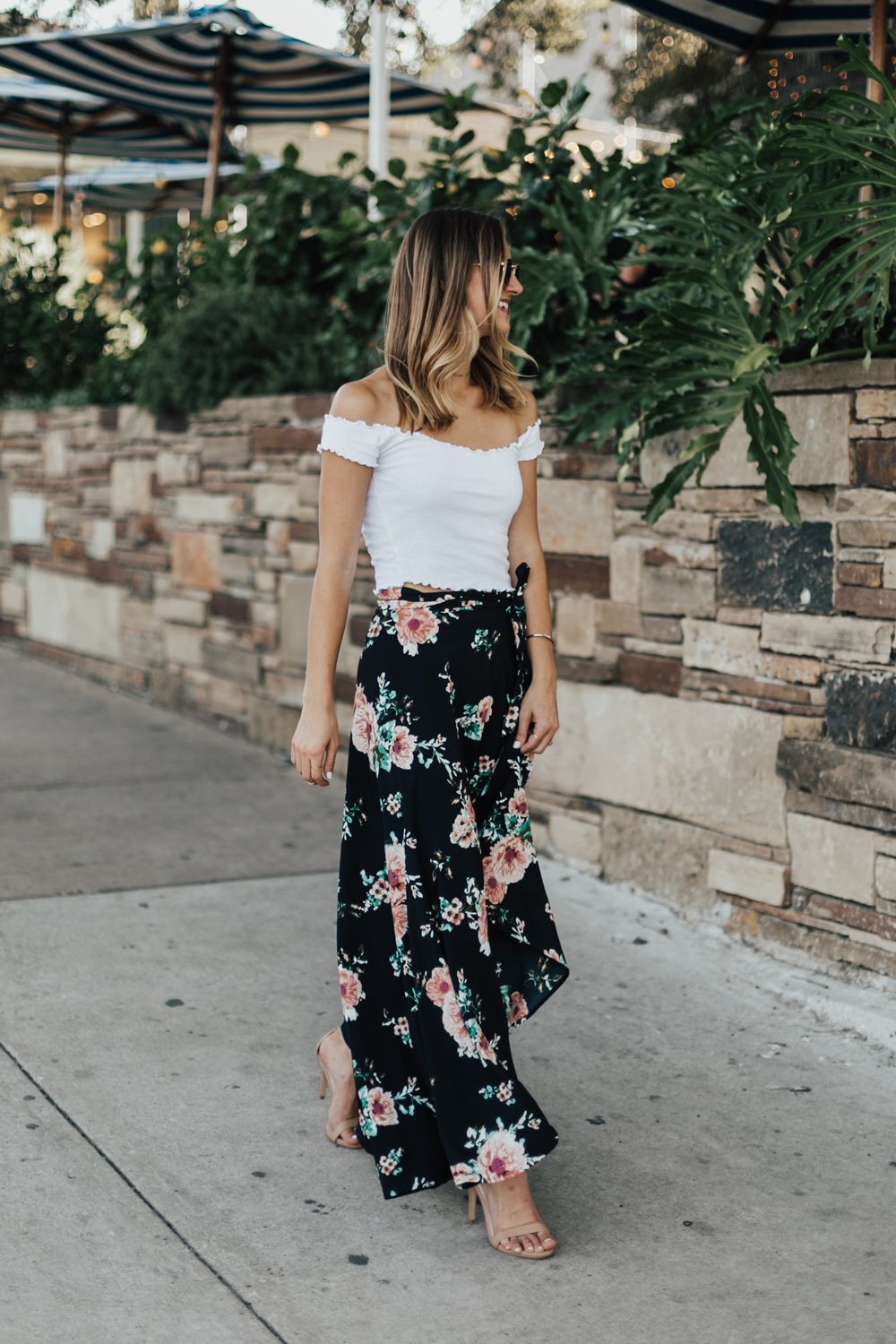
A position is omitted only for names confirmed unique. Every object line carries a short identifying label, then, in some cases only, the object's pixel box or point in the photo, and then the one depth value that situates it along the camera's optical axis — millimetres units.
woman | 2643
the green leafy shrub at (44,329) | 10211
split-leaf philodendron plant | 3561
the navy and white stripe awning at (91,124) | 11516
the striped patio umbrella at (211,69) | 8906
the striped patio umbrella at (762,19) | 4973
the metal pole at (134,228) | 18688
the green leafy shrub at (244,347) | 6922
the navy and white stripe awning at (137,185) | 14477
